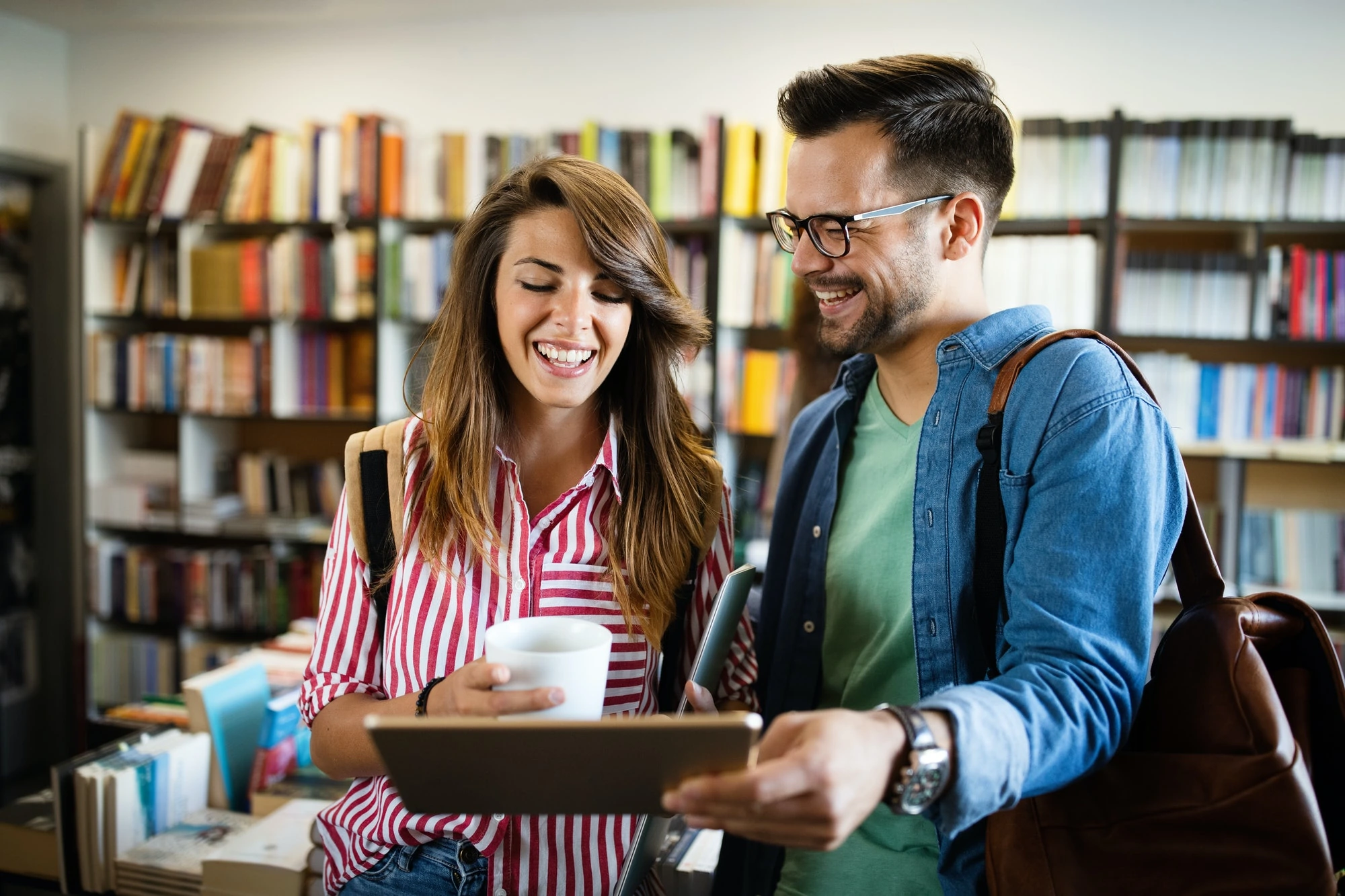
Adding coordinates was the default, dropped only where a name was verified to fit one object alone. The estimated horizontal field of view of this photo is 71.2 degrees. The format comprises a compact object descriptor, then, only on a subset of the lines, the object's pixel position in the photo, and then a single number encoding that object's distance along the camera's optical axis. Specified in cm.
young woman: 119
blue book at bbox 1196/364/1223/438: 320
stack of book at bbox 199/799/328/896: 152
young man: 82
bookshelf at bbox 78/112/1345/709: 316
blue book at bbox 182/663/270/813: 189
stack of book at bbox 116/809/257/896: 164
